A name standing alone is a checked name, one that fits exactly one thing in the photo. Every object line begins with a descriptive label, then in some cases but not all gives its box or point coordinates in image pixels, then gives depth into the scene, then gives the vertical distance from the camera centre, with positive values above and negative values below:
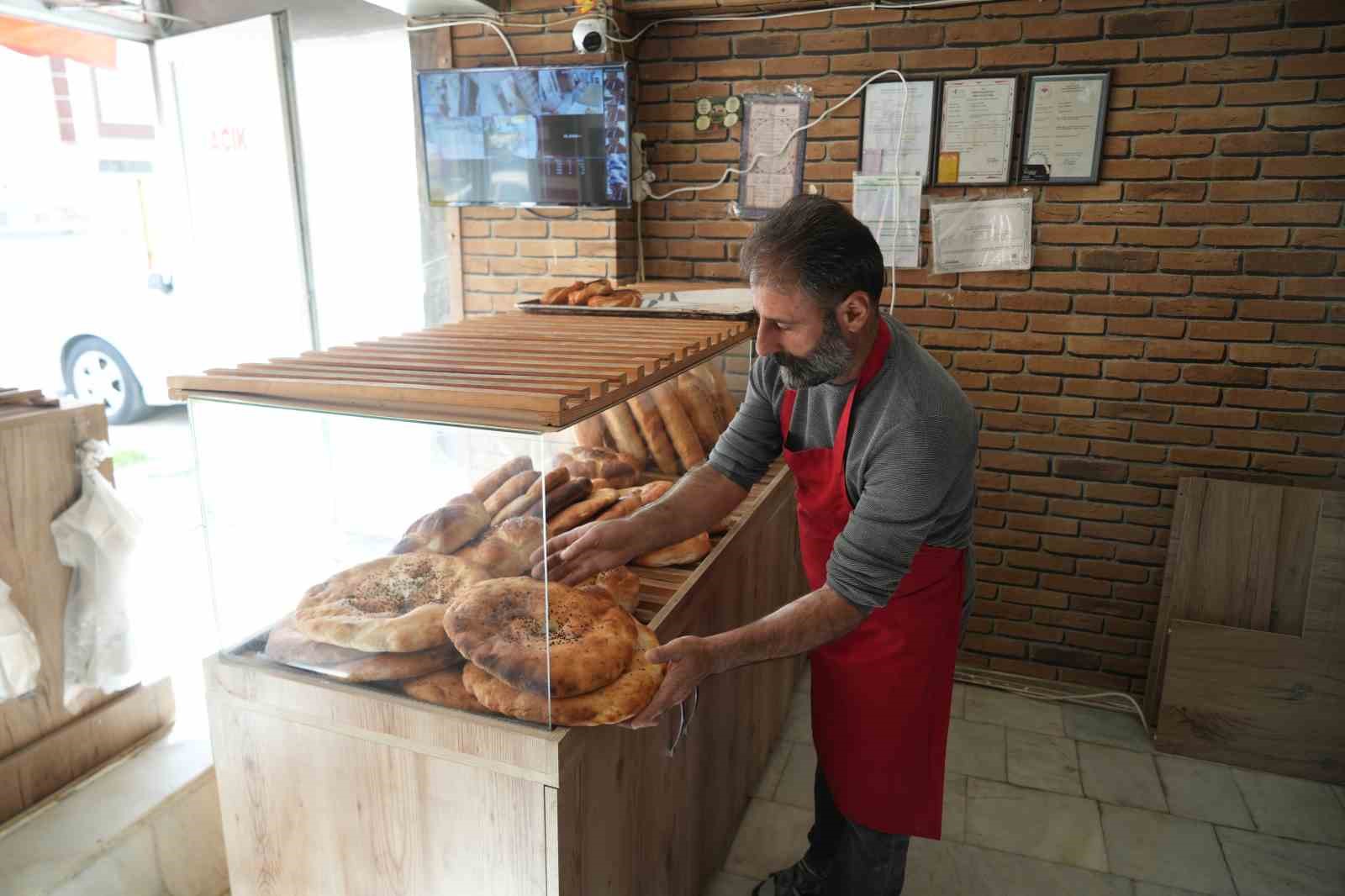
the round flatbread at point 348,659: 1.28 -0.61
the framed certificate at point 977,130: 3.05 +0.47
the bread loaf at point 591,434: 2.02 -0.42
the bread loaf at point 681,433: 2.33 -0.47
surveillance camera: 3.05 +0.81
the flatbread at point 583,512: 1.71 -0.52
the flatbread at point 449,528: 1.39 -0.43
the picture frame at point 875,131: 3.12 +0.49
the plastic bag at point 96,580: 2.13 -0.80
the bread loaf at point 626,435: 2.22 -0.46
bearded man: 1.50 -0.53
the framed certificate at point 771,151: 3.30 +0.43
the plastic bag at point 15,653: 1.93 -0.89
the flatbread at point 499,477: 1.26 -0.34
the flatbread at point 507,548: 1.30 -0.46
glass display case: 1.24 -0.48
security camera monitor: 3.15 +0.48
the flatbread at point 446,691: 1.28 -0.64
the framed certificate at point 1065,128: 2.96 +0.46
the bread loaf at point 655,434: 2.25 -0.47
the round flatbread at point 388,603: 1.25 -0.52
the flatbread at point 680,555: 1.87 -0.65
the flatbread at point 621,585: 1.61 -0.62
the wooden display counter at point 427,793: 1.26 -0.85
